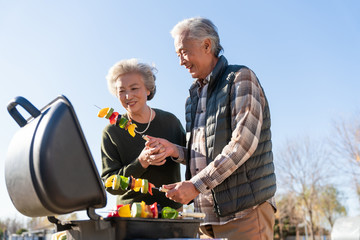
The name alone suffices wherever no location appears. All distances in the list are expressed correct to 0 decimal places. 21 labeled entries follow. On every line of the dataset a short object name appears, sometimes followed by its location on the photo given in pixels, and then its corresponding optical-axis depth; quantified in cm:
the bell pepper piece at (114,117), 258
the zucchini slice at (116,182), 184
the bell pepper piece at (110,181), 187
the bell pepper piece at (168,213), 167
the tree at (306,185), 2745
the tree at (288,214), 3197
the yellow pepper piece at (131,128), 260
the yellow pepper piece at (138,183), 194
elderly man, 212
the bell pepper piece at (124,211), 158
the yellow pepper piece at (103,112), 254
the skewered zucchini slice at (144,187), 194
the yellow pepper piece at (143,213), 158
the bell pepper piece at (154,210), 162
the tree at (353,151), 2080
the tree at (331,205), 3219
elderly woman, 275
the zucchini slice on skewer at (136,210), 156
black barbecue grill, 135
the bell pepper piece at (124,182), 189
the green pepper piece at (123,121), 260
